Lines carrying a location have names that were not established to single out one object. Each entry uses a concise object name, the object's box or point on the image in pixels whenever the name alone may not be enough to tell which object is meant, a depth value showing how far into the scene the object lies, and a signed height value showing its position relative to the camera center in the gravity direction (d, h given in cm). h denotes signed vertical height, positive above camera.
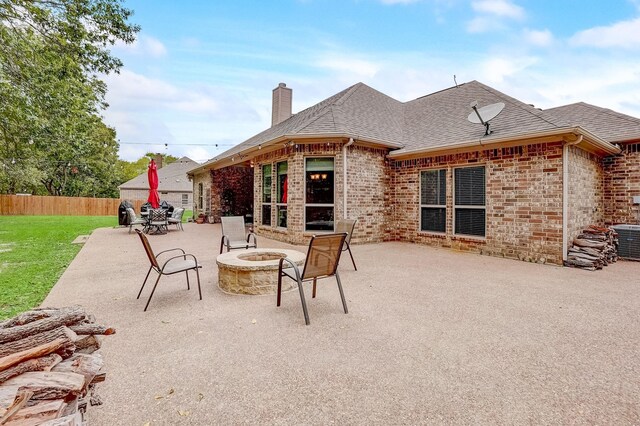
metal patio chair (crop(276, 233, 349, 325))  342 -67
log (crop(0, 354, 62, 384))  167 -95
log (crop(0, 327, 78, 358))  183 -86
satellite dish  707 +226
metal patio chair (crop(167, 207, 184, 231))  1242 -42
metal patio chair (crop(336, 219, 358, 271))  632 -44
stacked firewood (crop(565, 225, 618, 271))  598 -94
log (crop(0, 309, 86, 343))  188 -80
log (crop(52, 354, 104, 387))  184 -102
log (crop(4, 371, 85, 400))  158 -98
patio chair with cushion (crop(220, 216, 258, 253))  687 -55
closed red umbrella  1113 +78
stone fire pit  422 -102
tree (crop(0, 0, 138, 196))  687 +369
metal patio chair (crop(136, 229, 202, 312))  373 -84
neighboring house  3084 +194
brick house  645 +83
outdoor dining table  1115 -55
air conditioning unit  676 -84
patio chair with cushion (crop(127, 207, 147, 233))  1123 -52
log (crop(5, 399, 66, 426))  136 -99
